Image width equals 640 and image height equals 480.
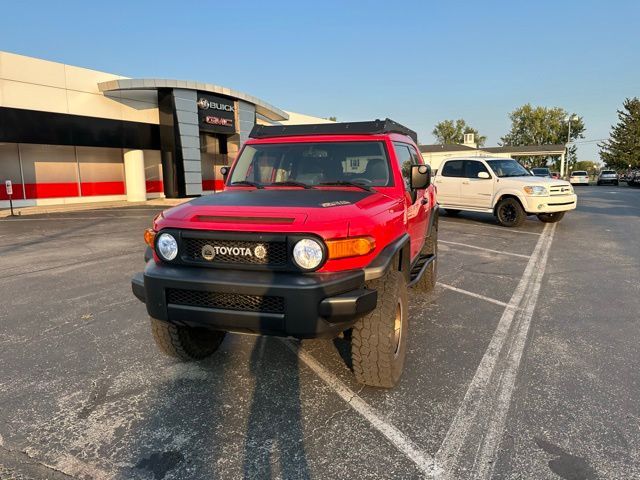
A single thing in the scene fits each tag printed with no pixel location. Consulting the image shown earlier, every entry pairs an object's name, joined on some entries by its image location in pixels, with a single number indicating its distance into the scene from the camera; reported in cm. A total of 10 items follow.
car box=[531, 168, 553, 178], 2881
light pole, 6670
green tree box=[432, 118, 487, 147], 9456
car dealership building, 1758
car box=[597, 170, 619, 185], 4103
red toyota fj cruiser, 277
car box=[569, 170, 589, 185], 4102
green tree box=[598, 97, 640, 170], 5881
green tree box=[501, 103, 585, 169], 8062
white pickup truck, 1149
